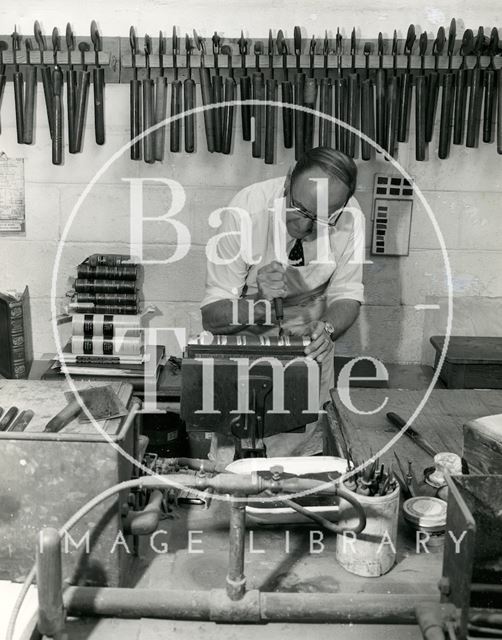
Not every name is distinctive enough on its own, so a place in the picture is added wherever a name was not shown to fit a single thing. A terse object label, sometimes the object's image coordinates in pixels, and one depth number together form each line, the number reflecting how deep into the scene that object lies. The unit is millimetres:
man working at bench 2422
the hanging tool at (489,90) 3121
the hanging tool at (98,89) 3109
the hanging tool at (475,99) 3109
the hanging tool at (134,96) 3113
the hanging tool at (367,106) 3090
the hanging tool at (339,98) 3111
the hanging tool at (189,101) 3102
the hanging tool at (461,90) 3104
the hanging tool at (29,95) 3117
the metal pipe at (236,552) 1237
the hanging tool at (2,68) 3127
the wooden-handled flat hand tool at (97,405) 1405
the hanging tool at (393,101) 3107
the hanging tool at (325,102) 3105
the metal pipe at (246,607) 1237
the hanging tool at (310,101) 3092
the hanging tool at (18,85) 3115
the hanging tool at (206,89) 3100
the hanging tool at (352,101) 3109
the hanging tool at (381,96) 3098
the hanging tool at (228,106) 3105
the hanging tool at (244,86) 3106
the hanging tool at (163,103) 3119
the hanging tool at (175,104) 3109
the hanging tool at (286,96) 3094
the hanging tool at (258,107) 3092
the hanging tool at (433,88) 3068
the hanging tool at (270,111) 3092
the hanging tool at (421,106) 3102
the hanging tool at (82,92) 3105
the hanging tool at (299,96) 3080
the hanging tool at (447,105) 3092
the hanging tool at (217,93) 3107
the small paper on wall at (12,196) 3324
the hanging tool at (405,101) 3119
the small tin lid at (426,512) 1520
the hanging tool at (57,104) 3115
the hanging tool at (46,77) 3102
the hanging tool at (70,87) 3104
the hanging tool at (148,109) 3127
